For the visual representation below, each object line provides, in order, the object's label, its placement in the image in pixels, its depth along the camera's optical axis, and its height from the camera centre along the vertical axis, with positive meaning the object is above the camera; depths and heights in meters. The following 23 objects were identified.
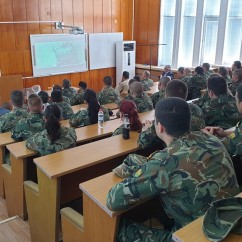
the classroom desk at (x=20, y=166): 2.85 -1.32
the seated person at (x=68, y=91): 5.99 -1.24
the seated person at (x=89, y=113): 3.71 -1.06
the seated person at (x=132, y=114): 2.99 -0.83
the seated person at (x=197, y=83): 6.30 -1.11
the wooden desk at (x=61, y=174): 2.36 -1.25
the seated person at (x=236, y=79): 5.28 -0.85
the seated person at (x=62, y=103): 4.19 -1.06
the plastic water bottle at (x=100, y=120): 3.56 -1.06
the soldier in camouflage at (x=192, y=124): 2.59 -0.85
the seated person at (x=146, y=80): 7.14 -1.21
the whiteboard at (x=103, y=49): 8.91 -0.65
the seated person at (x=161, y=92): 5.27 -1.09
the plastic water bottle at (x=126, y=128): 2.84 -0.91
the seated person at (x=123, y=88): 6.89 -1.33
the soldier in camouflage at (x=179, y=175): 1.55 -0.74
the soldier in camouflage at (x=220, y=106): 3.63 -0.91
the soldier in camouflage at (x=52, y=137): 2.67 -0.98
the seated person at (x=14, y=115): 3.65 -1.05
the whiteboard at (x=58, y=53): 7.74 -0.70
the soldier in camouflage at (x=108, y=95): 5.78 -1.26
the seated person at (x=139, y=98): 4.31 -0.99
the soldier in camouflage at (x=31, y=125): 3.19 -1.01
